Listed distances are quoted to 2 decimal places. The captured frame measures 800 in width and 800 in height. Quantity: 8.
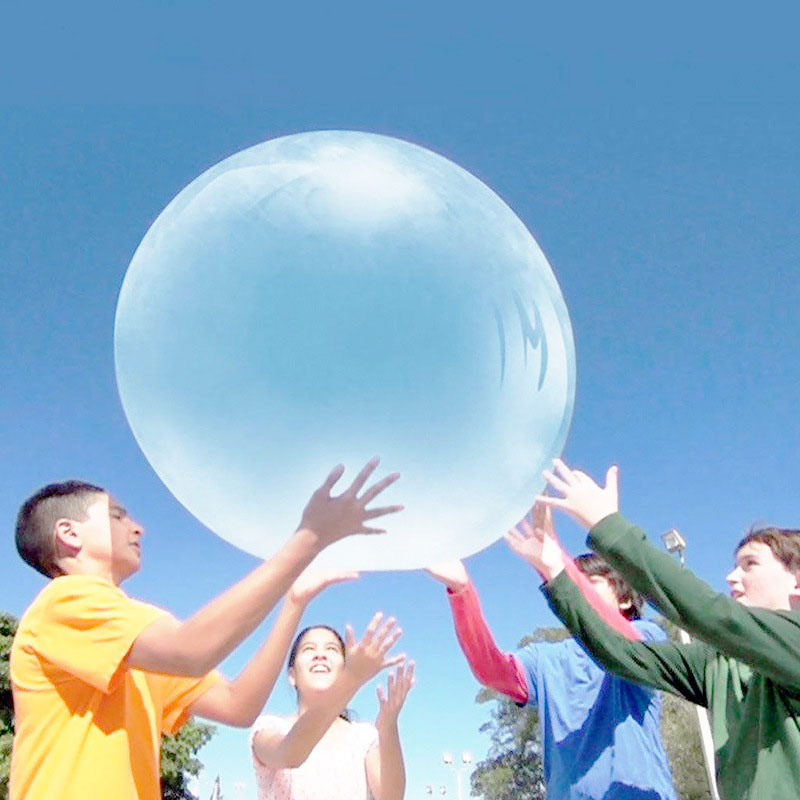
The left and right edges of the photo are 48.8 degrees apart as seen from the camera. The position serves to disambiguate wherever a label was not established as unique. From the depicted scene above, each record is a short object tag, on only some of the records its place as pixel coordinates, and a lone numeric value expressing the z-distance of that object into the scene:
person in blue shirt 3.22
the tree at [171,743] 23.47
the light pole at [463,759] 36.31
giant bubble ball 2.48
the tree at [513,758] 36.03
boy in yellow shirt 2.16
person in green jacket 2.57
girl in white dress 3.32
